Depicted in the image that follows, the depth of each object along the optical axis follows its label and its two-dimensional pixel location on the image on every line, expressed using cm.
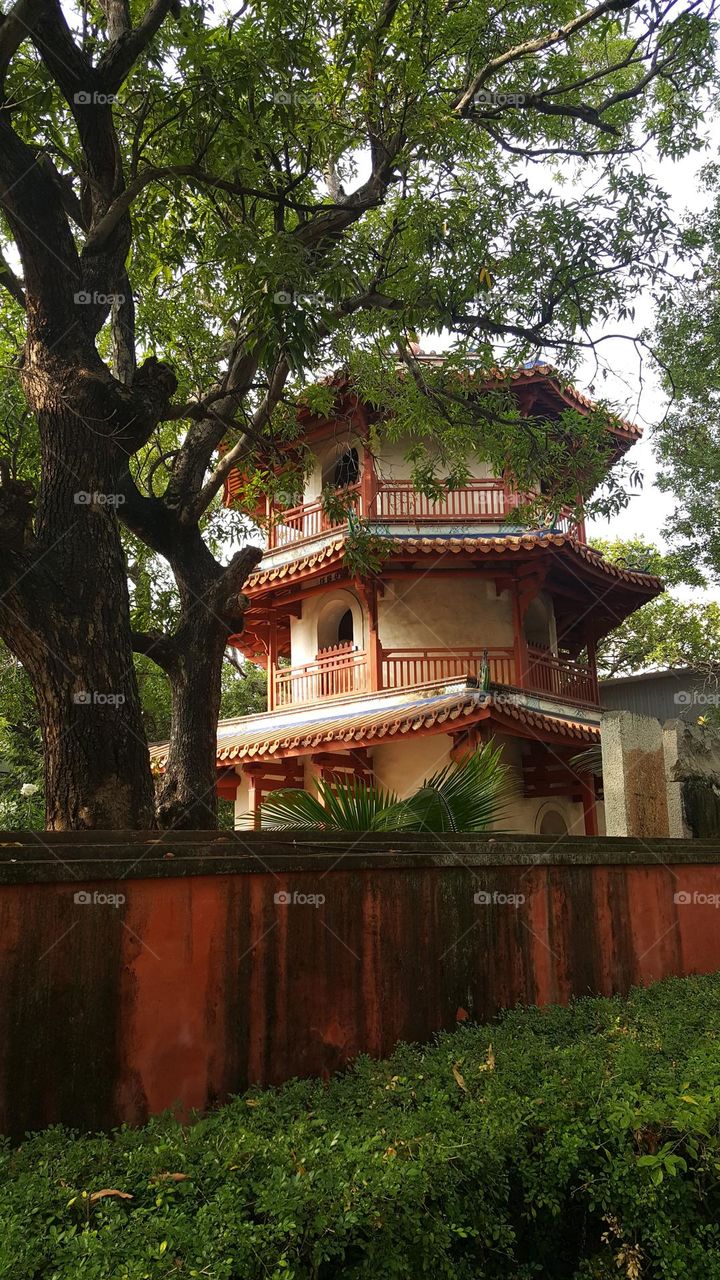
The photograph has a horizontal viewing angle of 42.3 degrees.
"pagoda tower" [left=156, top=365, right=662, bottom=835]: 1439
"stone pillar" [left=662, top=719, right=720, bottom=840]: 779
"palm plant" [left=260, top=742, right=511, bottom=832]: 527
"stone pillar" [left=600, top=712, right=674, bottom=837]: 767
